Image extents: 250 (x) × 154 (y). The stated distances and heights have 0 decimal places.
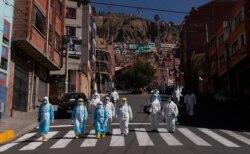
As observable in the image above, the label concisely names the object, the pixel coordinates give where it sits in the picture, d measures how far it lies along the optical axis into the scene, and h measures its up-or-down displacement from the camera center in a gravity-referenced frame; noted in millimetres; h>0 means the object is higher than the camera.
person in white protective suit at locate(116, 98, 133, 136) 12623 -744
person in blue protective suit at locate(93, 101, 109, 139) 12243 -916
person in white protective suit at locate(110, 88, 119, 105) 20713 +132
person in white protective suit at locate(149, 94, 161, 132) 13681 -669
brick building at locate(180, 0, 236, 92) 55055 +13304
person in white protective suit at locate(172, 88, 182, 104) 24063 +205
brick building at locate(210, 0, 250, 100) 29556 +5200
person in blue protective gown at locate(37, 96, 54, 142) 11884 -701
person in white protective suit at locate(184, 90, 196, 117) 19035 -287
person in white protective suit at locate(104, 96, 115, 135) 13352 -488
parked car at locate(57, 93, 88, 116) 18591 -368
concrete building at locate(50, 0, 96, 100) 35927 +7620
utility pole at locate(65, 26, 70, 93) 25229 +1708
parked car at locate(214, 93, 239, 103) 26978 -116
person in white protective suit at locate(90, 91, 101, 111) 16800 +45
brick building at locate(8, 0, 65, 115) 18253 +3532
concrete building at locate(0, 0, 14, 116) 16721 +2923
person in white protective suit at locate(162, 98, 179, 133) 13447 -767
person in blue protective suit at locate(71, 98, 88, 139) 12253 -780
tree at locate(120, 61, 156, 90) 59196 +4868
